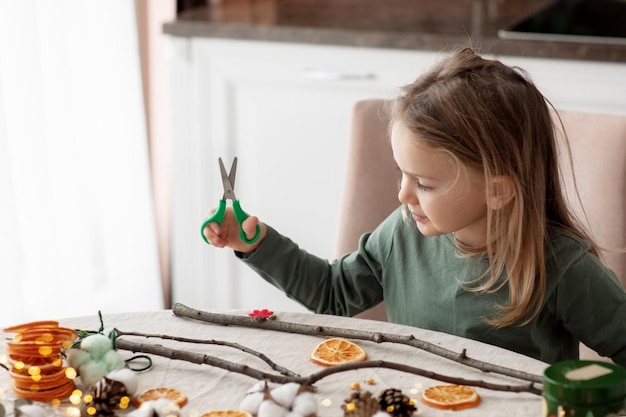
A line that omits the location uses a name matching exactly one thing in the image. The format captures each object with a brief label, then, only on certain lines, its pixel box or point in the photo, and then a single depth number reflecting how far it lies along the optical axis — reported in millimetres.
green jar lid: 1256
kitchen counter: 2577
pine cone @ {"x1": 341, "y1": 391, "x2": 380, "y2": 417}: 1419
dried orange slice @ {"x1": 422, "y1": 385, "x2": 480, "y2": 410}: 1450
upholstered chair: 1921
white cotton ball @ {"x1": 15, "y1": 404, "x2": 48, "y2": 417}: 1394
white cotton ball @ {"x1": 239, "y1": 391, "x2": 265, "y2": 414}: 1419
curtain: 2651
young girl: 1662
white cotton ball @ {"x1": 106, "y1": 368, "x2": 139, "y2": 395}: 1448
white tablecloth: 1464
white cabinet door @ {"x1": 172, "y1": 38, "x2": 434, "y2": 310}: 2738
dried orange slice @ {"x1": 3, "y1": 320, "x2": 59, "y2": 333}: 1499
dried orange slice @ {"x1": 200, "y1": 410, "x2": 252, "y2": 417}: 1420
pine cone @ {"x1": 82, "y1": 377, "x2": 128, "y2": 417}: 1424
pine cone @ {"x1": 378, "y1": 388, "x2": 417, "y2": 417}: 1429
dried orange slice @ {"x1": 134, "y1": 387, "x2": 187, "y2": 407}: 1460
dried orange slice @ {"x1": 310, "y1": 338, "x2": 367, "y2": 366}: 1544
